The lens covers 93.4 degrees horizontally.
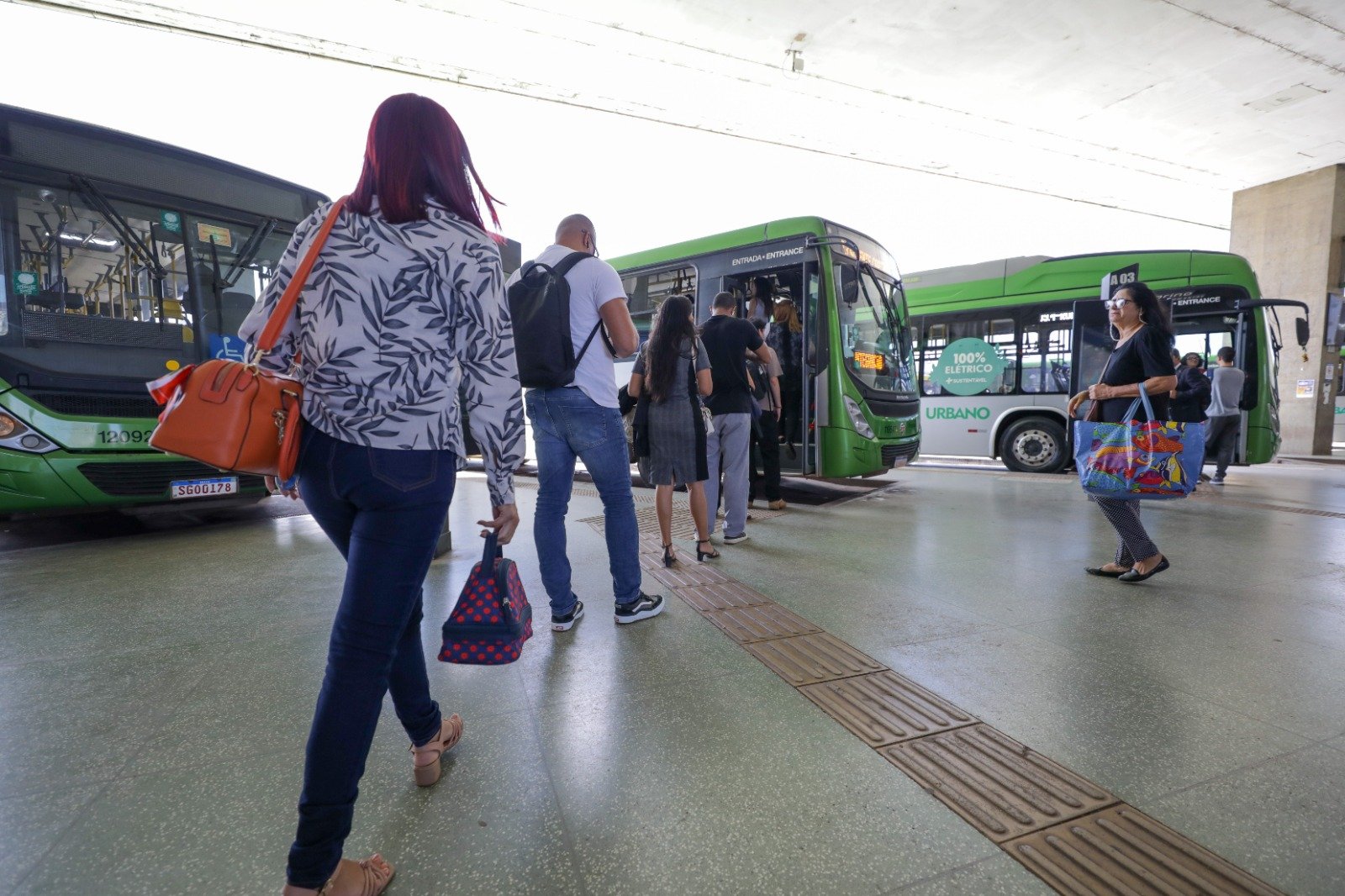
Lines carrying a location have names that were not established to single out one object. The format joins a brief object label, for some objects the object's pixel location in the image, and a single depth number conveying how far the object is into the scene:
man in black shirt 4.90
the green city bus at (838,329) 6.97
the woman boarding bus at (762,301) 7.32
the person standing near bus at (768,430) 5.98
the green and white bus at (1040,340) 8.52
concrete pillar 13.85
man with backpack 2.78
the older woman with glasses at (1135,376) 3.58
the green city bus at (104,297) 4.63
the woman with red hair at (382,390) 1.32
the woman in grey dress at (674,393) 3.89
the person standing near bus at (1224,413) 8.02
